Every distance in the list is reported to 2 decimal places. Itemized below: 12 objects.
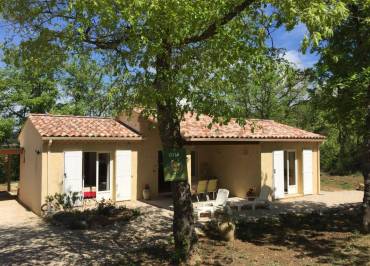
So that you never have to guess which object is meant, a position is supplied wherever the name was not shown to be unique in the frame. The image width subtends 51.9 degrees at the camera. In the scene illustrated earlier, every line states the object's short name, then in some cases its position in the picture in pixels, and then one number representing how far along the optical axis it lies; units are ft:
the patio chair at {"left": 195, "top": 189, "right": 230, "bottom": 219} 42.01
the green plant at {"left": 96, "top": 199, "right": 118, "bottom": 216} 43.73
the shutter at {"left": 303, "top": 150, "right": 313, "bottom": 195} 61.82
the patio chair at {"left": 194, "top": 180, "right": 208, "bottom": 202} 51.26
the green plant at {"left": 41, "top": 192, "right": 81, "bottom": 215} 45.03
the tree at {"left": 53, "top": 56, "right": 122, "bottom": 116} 104.62
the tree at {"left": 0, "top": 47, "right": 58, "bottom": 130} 96.02
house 48.16
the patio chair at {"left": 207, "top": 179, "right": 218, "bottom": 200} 52.38
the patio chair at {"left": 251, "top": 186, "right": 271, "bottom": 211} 47.93
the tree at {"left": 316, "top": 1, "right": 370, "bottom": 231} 32.58
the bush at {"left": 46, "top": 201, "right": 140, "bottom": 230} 38.91
